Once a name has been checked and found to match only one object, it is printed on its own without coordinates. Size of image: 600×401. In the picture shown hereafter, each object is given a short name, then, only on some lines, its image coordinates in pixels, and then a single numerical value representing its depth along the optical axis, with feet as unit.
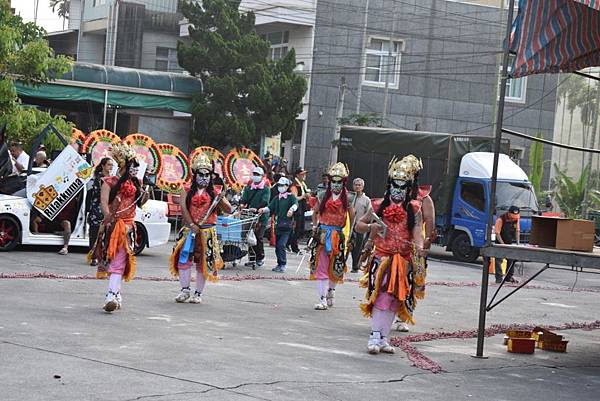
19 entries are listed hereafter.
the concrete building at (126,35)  151.84
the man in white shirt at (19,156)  69.84
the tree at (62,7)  211.41
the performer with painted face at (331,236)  48.21
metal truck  90.22
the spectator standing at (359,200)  62.97
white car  61.67
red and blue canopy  38.96
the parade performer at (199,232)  45.55
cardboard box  36.37
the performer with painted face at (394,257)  36.73
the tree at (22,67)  73.97
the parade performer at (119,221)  41.51
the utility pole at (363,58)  133.08
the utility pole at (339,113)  125.08
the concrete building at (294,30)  129.90
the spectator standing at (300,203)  80.74
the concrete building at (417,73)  131.13
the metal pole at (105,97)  109.71
